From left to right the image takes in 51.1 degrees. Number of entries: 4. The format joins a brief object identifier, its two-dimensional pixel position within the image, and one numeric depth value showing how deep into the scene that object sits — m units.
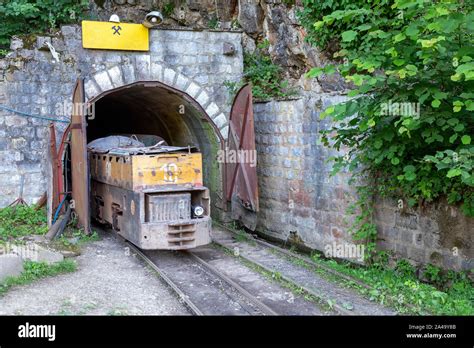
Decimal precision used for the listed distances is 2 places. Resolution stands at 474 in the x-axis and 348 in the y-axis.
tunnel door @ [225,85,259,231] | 11.05
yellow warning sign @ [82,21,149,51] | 11.80
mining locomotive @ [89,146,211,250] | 8.97
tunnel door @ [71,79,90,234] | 10.41
